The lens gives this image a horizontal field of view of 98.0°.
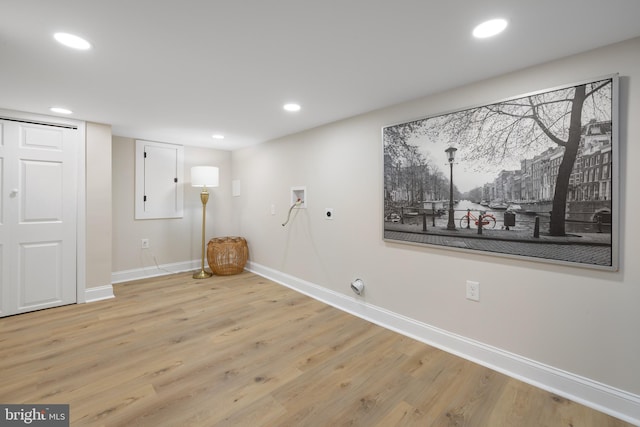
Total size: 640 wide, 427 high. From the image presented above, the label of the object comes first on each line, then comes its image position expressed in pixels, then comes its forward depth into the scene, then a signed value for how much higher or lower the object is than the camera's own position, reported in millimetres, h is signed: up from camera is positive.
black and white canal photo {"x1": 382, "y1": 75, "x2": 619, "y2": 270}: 1560 +239
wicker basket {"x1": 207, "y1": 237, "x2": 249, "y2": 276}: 4156 -698
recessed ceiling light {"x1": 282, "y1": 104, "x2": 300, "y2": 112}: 2558 +967
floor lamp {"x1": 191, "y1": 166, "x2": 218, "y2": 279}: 4043 +458
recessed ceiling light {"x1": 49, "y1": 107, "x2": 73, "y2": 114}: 2656 +957
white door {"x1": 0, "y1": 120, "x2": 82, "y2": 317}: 2713 -73
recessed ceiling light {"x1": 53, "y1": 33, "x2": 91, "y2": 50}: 1478 +918
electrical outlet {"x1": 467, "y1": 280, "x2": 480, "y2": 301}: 2055 -587
